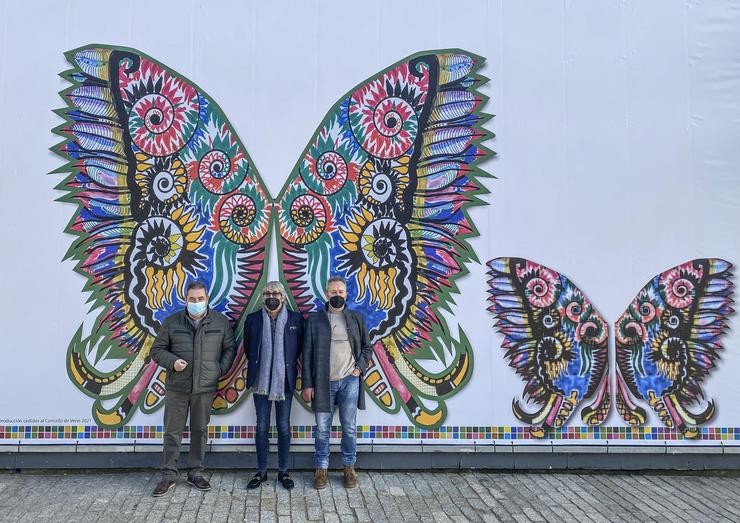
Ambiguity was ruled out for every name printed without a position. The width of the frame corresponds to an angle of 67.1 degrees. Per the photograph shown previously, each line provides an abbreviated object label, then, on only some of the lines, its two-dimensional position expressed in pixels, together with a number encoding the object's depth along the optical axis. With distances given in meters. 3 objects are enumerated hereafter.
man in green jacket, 4.52
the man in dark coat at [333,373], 4.60
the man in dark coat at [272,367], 4.55
